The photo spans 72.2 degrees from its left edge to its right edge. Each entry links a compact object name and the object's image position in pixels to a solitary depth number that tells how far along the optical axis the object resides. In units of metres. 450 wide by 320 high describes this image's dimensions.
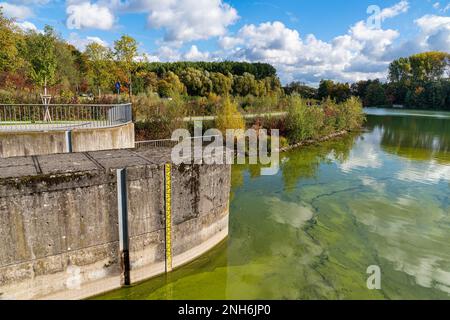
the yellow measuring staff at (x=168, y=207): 6.45
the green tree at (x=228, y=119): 20.59
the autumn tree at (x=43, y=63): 17.76
